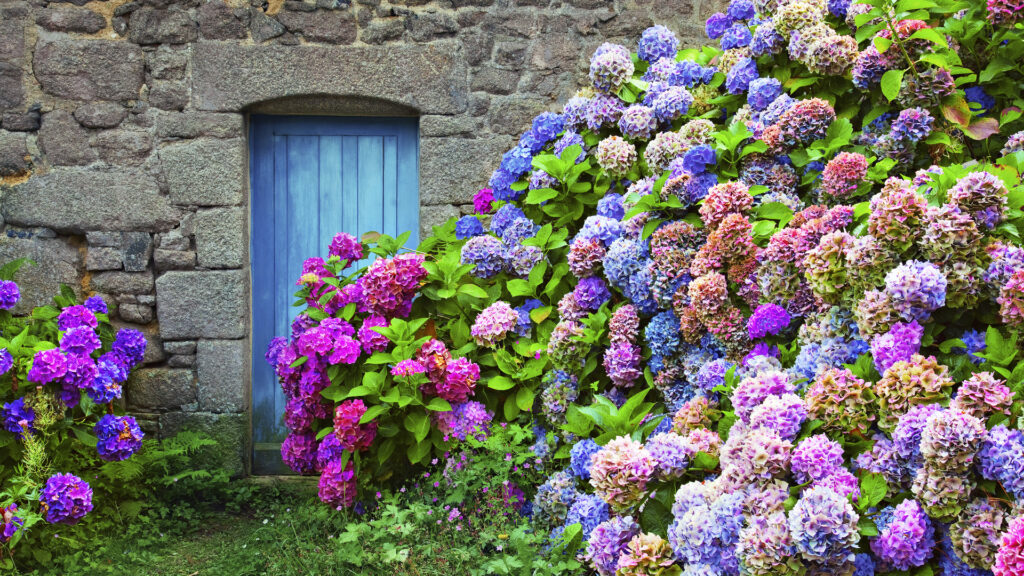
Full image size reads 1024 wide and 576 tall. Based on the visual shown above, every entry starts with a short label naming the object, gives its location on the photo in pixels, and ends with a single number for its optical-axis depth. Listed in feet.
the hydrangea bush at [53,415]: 10.94
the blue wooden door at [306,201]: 14.94
